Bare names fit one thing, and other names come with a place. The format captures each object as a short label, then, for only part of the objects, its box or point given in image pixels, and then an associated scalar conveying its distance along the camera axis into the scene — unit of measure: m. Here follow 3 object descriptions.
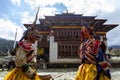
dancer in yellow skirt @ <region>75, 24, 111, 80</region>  1.66
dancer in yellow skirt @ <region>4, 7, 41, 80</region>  1.52
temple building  10.20
